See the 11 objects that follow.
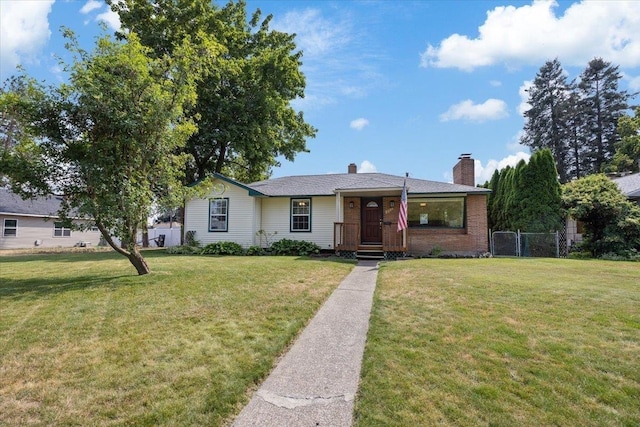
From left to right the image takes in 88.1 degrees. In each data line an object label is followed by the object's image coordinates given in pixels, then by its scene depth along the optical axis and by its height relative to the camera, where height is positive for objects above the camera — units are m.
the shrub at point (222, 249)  14.70 -0.90
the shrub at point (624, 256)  12.34 -1.03
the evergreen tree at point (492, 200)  18.25 +1.60
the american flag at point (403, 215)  11.73 +0.49
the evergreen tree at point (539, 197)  14.55 +1.45
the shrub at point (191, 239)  15.61 -0.48
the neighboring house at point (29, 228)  20.89 +0.07
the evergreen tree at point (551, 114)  37.12 +13.11
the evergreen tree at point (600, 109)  35.75 +13.18
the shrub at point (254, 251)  14.58 -0.98
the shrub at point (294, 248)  14.55 -0.84
